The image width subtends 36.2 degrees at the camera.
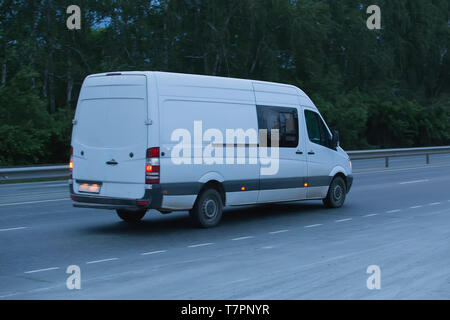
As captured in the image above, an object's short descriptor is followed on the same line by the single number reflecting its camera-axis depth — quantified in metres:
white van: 10.30
